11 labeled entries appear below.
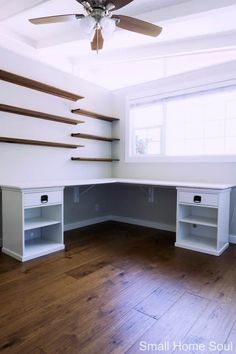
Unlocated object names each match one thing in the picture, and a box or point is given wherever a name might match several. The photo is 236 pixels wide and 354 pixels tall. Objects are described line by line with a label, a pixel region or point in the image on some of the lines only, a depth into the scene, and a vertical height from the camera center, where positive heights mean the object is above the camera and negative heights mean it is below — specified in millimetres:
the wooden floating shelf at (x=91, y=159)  3718 +89
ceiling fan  1979 +1306
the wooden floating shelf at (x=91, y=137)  3691 +456
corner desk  2551 -663
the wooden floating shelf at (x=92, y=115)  3648 +823
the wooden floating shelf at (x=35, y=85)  2780 +1017
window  3205 +604
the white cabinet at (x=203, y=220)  2734 -688
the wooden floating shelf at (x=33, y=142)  2839 +285
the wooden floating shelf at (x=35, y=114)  2833 +655
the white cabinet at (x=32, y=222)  2518 -685
